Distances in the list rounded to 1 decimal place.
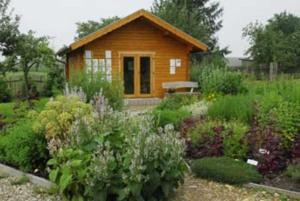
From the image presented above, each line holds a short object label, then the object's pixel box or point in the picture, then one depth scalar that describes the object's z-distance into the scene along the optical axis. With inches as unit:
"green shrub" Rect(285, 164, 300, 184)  217.0
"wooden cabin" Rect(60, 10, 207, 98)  705.0
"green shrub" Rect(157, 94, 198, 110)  470.9
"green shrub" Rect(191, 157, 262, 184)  220.7
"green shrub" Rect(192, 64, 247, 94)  549.0
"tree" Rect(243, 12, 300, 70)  1272.1
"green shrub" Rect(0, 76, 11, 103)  792.3
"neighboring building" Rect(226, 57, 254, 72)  1066.4
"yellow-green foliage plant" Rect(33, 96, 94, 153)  231.6
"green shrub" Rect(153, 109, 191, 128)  328.0
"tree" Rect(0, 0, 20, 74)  699.4
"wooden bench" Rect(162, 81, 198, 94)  726.5
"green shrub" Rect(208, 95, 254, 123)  295.1
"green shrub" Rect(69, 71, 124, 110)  378.6
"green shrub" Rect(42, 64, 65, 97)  812.0
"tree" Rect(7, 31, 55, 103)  714.8
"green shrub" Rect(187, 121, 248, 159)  254.7
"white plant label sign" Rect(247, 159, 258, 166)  237.0
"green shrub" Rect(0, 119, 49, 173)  241.0
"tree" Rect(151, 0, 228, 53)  1279.5
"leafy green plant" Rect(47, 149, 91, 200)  181.6
